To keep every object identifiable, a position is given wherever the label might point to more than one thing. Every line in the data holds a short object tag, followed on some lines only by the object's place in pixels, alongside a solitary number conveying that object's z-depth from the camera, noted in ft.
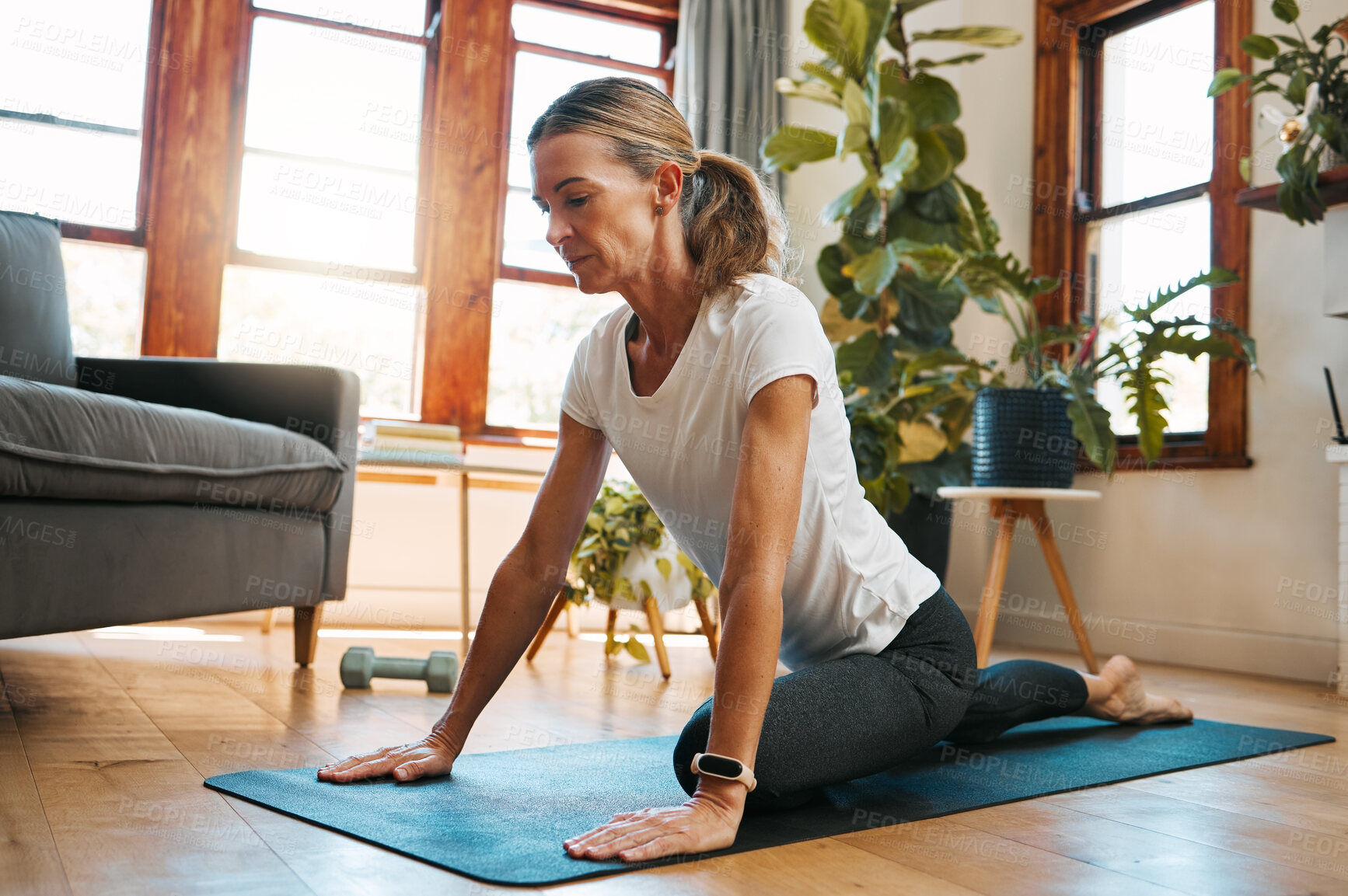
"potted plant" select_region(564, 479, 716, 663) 8.25
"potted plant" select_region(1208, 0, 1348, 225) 8.57
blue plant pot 9.17
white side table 8.98
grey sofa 5.17
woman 3.74
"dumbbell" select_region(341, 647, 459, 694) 6.97
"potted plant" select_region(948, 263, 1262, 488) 8.71
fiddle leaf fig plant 10.16
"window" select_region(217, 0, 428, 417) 12.65
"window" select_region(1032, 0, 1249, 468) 10.65
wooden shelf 8.43
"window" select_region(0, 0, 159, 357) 11.76
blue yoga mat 3.51
